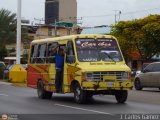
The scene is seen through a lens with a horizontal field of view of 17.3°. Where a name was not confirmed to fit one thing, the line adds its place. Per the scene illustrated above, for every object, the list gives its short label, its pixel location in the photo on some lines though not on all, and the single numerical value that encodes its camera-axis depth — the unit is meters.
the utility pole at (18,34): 38.88
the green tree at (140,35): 59.77
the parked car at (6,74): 41.88
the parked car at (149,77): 29.20
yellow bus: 18.84
